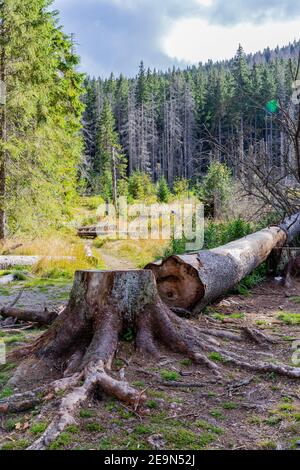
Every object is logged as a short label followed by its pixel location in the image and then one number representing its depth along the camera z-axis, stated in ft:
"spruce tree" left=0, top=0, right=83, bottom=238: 44.42
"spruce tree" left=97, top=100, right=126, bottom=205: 148.54
